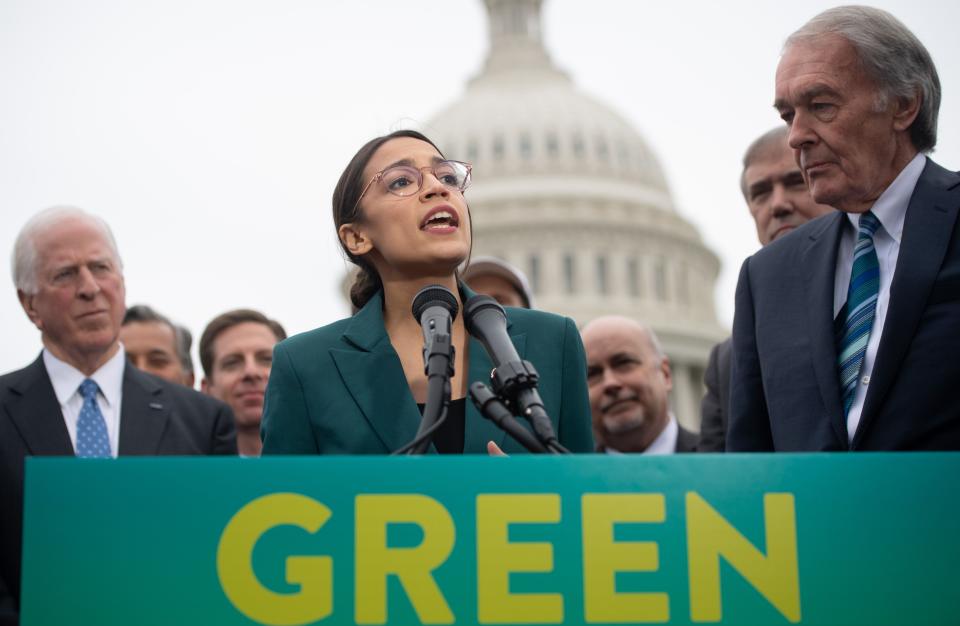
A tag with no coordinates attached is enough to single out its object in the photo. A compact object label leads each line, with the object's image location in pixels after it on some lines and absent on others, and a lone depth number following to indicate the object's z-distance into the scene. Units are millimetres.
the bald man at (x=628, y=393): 8383
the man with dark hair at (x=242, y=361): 8422
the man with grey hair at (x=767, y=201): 7078
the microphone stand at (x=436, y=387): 3041
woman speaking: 3887
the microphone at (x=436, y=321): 3295
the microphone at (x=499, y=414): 3083
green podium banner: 2533
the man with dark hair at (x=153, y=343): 9047
